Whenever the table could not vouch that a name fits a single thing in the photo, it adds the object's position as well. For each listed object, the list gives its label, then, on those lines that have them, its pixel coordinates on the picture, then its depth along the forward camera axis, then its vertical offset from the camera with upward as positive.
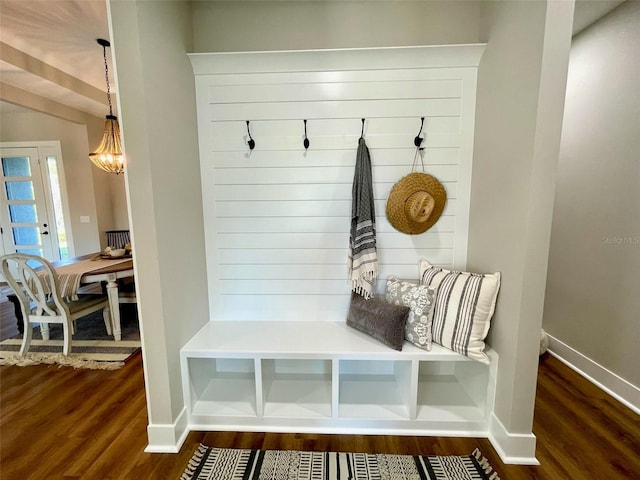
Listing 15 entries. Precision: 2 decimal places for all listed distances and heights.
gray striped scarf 1.83 -0.13
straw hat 1.83 +0.00
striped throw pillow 1.60 -0.61
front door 4.60 -0.02
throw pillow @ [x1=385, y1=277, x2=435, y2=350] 1.68 -0.63
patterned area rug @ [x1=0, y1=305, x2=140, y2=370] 2.50 -1.32
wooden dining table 2.63 -0.65
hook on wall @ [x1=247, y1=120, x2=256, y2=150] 1.93 +0.40
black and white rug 1.44 -1.32
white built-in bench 1.68 -1.22
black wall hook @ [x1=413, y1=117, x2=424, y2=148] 1.88 +0.40
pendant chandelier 3.20 +0.59
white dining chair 2.48 -0.83
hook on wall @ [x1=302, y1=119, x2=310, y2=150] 1.91 +0.41
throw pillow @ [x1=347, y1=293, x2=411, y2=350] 1.67 -0.69
